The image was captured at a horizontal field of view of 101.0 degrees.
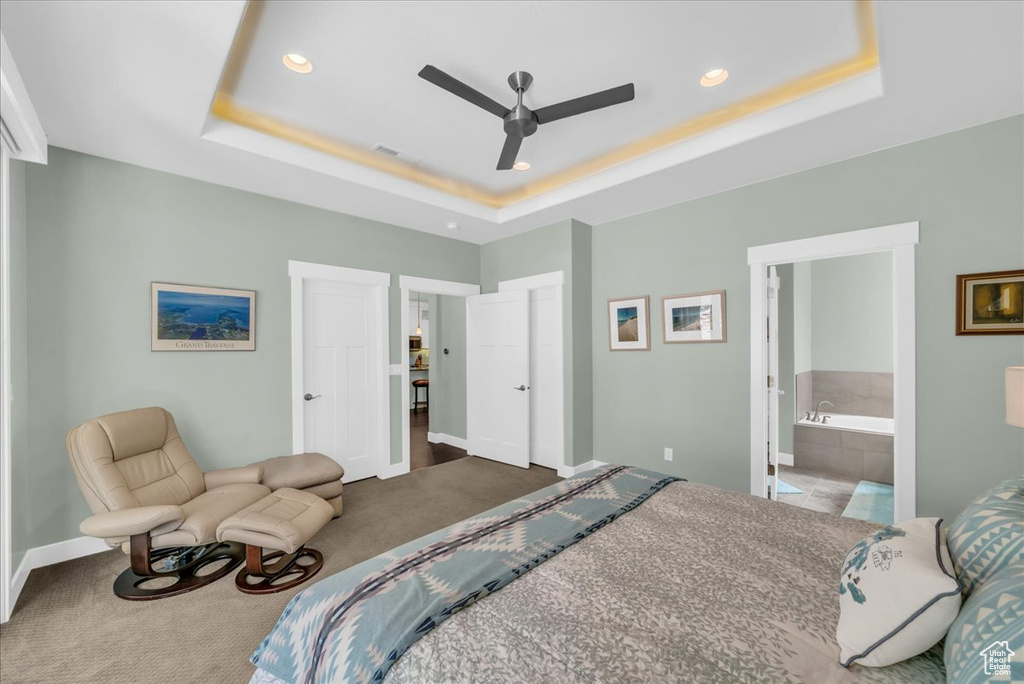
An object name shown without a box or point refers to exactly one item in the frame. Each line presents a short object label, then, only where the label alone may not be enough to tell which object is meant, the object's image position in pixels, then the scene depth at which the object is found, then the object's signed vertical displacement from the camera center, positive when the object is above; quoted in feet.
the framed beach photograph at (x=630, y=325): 13.65 +0.60
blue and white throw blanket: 3.69 -2.56
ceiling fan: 6.77 +4.10
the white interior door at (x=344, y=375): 13.14 -0.99
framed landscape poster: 10.28 +0.68
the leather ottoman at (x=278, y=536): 7.67 -3.55
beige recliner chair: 7.54 -3.03
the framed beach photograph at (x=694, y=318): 12.01 +0.74
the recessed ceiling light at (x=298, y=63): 7.38 +5.02
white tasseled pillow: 3.20 -2.10
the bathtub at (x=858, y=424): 14.20 -2.94
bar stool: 28.53 -3.02
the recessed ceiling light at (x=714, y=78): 7.95 +5.07
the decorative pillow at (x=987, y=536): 3.36 -1.67
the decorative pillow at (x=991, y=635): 2.48 -1.88
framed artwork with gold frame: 8.07 +0.73
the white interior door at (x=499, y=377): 15.42 -1.27
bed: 3.41 -2.60
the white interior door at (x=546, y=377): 14.99 -1.25
